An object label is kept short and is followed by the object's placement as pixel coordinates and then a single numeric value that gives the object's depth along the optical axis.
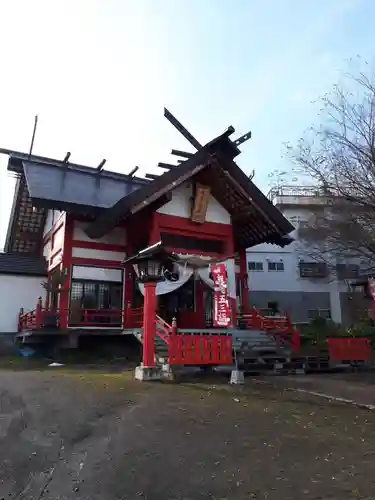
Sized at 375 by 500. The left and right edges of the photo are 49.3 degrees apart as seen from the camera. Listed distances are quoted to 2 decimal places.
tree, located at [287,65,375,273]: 14.05
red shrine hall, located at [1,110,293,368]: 14.98
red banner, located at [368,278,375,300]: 13.94
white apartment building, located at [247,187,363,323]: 26.50
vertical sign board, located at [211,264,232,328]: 13.54
